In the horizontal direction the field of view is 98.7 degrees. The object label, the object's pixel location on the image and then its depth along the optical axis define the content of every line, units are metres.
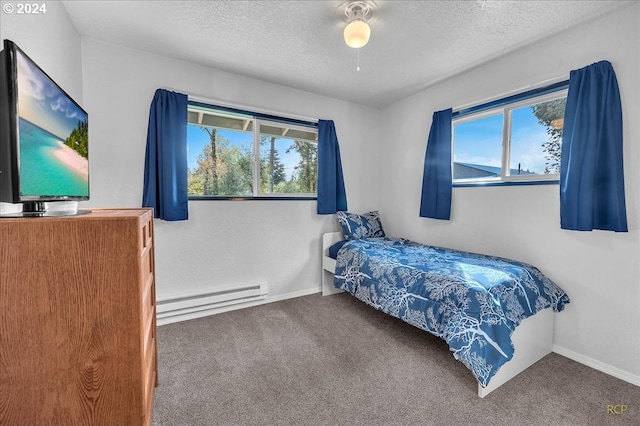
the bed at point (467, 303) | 1.61
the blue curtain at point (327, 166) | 3.32
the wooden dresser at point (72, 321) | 0.82
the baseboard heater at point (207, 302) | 2.52
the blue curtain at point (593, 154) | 1.82
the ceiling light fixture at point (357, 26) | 1.78
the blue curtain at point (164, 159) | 2.41
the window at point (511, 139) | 2.23
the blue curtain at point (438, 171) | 2.92
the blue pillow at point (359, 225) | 3.29
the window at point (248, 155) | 2.75
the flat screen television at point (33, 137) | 0.80
